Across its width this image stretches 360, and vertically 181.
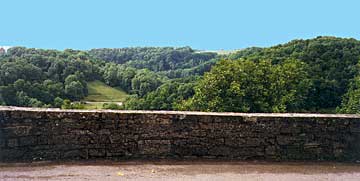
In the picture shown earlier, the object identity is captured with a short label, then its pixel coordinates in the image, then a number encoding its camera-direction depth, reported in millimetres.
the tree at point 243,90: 29922
